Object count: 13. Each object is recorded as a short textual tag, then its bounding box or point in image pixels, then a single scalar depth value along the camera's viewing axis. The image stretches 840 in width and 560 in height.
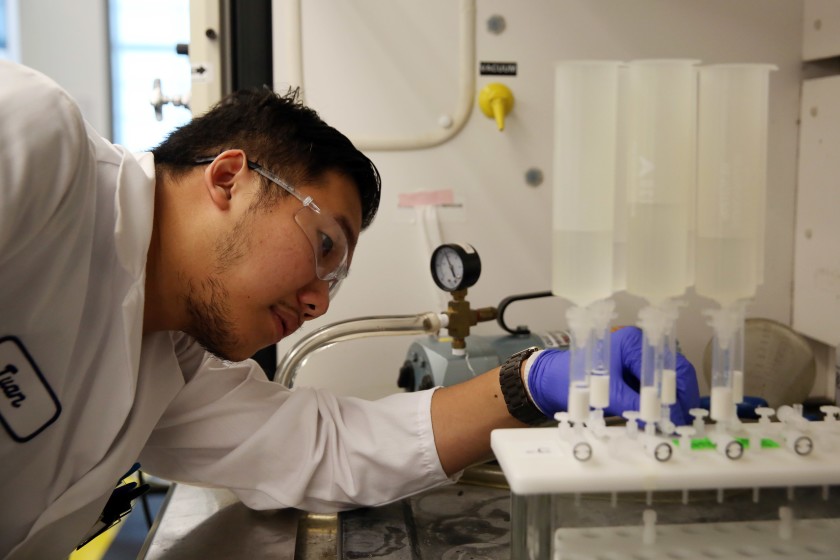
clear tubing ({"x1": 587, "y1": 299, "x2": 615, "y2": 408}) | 0.79
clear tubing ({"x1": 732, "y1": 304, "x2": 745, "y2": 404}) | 0.82
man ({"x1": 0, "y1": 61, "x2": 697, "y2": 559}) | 0.96
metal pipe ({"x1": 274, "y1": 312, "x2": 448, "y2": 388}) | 1.40
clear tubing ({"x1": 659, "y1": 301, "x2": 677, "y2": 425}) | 0.80
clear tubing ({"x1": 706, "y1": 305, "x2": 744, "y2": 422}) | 0.82
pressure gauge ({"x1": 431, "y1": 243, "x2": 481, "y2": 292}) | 1.36
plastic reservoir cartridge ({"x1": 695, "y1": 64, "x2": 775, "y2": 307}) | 0.79
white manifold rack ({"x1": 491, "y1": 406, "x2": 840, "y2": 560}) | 0.74
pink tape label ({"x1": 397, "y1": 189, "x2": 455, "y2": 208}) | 1.65
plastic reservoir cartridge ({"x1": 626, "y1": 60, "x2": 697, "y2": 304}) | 0.78
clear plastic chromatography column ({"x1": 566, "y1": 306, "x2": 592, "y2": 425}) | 0.79
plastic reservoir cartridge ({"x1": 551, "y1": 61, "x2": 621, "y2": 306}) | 0.79
